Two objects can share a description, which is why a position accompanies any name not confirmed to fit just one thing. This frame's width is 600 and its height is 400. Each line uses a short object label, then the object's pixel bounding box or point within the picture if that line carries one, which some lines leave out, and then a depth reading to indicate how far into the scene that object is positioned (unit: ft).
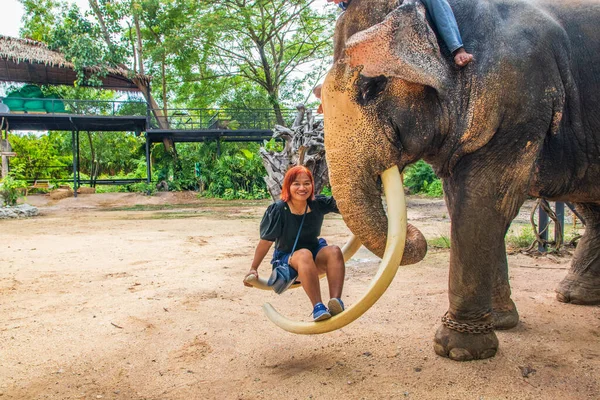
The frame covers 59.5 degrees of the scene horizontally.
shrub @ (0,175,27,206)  44.47
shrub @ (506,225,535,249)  22.26
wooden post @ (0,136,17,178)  60.23
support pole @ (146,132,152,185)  68.76
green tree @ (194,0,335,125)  69.05
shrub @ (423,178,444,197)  63.38
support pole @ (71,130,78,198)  63.90
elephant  9.21
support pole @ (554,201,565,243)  20.01
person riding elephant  9.17
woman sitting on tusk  10.79
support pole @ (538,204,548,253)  20.36
